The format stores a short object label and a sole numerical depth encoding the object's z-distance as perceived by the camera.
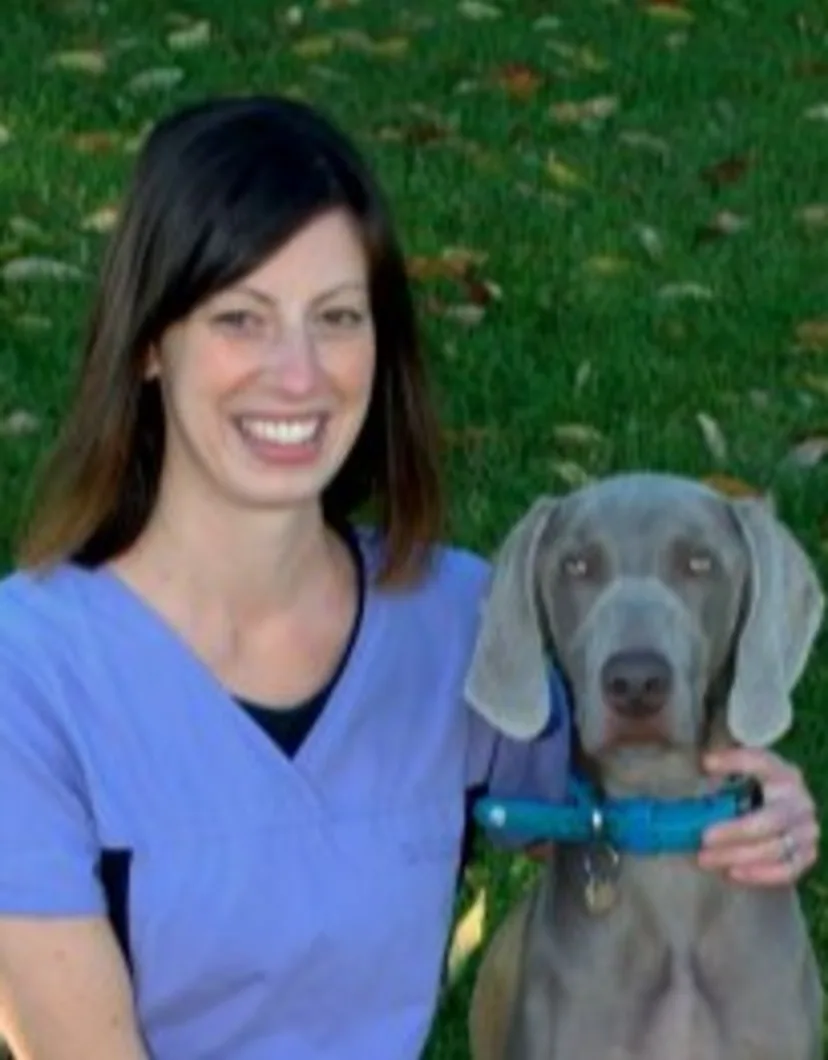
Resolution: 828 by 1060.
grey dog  6.23
